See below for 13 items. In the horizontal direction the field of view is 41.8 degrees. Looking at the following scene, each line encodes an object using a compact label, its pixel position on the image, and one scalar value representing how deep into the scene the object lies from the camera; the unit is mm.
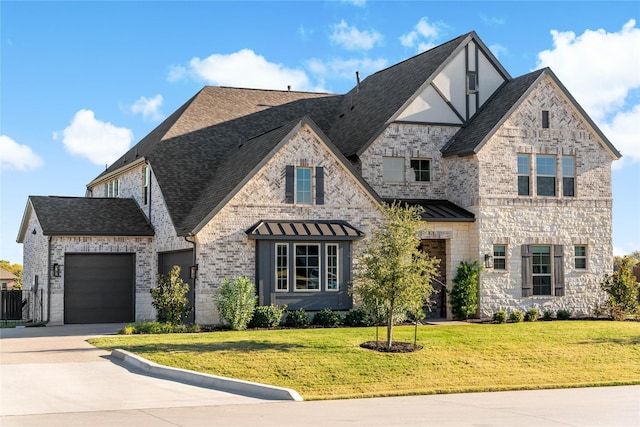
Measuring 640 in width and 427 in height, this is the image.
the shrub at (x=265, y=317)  26844
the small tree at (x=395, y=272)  21922
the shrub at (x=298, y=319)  27234
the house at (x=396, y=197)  28703
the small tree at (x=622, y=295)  31562
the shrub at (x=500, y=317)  30156
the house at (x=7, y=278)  61281
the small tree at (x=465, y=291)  30406
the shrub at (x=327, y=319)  27531
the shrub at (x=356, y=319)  27734
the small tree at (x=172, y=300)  26031
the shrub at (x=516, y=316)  30375
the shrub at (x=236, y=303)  26125
